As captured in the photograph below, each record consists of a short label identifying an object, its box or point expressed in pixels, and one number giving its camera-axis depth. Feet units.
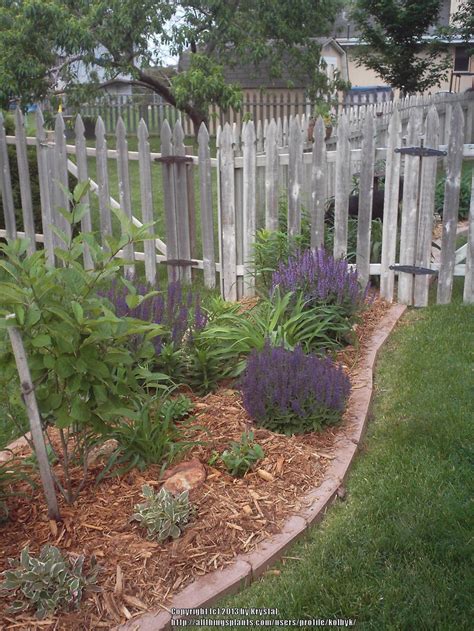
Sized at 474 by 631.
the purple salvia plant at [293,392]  12.33
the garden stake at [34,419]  8.83
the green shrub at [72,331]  9.00
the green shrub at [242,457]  11.38
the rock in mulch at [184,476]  10.71
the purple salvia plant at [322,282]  16.46
